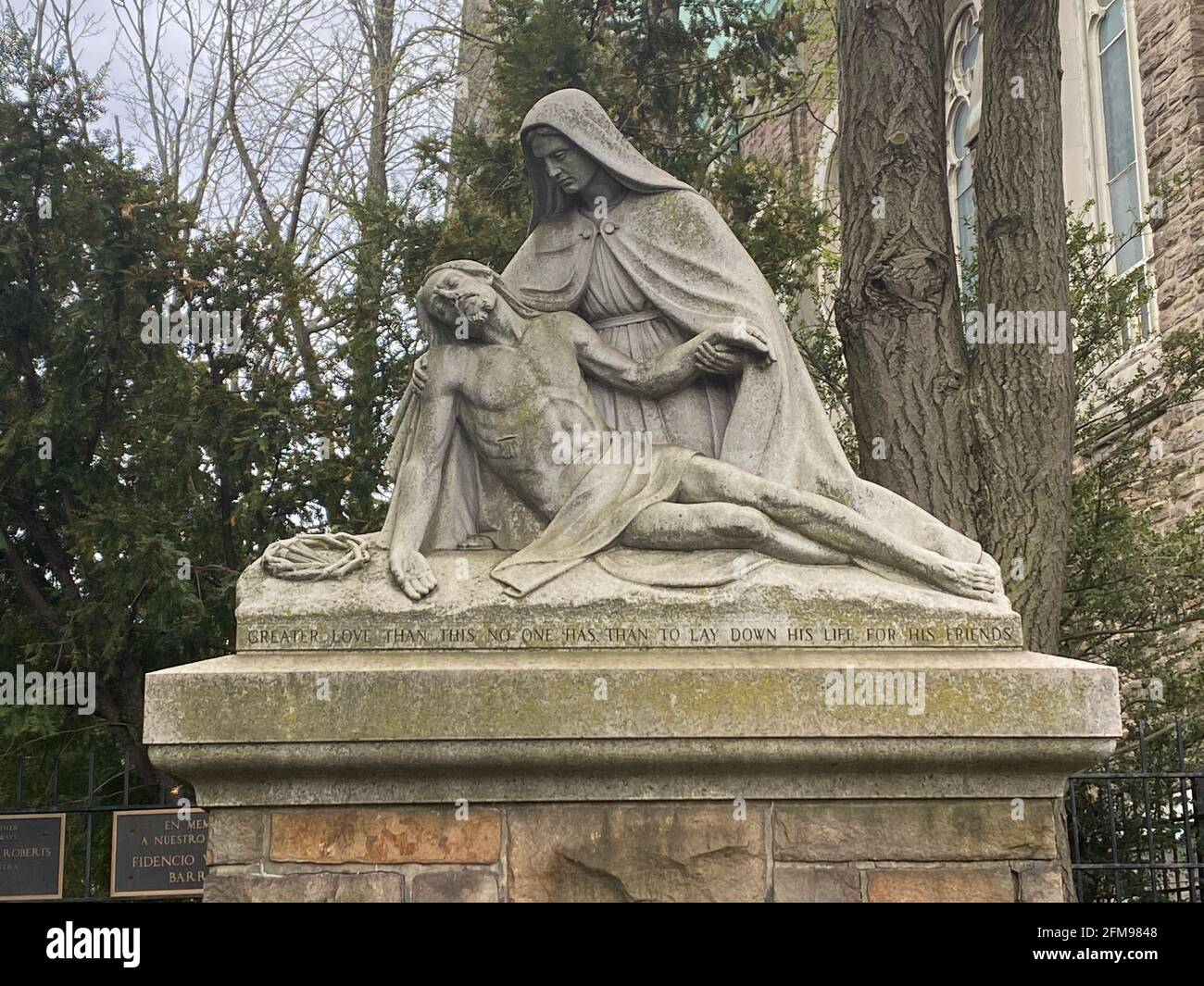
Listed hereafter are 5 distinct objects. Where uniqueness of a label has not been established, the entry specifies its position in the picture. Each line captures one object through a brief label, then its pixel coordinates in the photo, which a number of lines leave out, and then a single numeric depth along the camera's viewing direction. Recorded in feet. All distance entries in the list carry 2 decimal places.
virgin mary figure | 16.25
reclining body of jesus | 15.35
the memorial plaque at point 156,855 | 26.61
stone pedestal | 13.99
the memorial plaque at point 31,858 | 26.02
